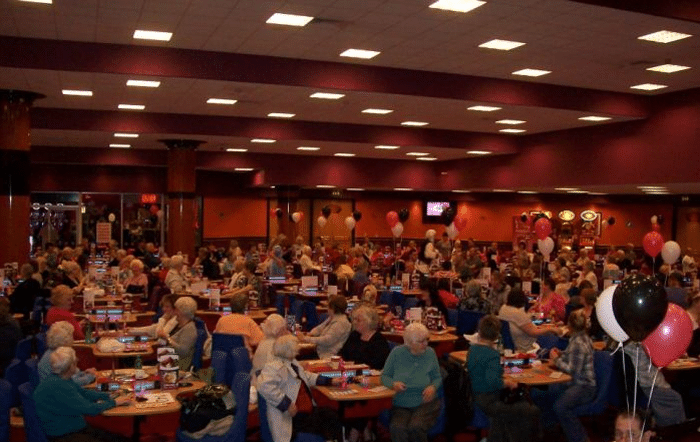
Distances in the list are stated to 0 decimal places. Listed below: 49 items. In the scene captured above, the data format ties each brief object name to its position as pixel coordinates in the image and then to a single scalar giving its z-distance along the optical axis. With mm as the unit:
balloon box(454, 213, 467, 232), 19578
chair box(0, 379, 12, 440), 5414
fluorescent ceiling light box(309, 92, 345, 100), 11734
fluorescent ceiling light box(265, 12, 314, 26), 8086
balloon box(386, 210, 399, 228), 20281
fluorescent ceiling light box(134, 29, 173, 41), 9047
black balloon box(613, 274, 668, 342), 4691
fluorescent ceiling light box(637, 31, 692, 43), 8594
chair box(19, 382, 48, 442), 5402
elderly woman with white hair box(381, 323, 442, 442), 6267
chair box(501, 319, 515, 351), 9445
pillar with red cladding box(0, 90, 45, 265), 11742
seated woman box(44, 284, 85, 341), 8605
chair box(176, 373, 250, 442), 5676
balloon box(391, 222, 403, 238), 20125
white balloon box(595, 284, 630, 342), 5082
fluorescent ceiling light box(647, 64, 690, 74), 10481
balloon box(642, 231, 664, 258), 14445
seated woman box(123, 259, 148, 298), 13195
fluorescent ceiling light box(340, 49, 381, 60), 9875
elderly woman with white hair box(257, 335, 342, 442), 5754
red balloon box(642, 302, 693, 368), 5320
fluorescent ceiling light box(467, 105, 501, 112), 12844
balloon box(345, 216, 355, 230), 24297
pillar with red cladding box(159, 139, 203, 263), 18156
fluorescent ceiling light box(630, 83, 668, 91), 12124
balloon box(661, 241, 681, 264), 14242
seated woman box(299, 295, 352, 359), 8094
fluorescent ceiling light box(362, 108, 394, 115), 13666
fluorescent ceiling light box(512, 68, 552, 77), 10953
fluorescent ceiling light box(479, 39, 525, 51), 9125
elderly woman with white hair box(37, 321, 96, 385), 6246
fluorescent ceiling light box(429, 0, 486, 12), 7430
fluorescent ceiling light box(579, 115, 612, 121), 13854
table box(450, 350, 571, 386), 6867
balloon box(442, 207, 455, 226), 19172
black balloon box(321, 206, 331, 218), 26047
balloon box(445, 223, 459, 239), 19391
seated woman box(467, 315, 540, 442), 6418
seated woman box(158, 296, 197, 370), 7809
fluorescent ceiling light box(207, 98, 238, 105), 12688
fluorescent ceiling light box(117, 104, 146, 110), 13828
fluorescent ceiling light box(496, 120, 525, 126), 14966
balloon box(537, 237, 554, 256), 16938
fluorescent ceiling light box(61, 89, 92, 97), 11852
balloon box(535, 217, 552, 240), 17266
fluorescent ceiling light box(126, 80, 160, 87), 10789
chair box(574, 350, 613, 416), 6992
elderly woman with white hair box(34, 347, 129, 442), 5410
